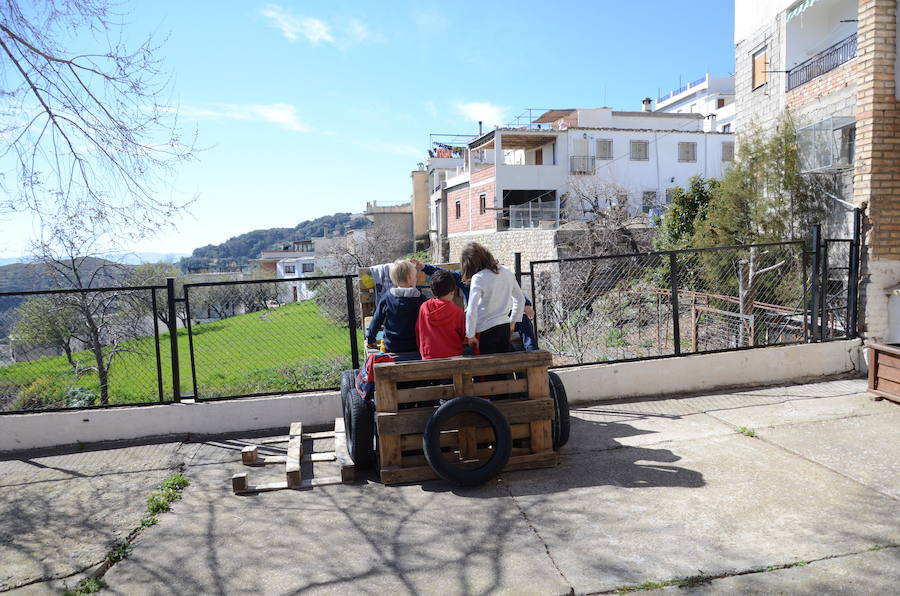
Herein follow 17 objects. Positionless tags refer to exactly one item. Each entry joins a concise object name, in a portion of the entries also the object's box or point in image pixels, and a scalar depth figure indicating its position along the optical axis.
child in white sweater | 4.79
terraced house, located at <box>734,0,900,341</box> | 7.50
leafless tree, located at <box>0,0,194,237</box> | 5.67
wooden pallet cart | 4.54
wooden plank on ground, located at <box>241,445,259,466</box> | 5.19
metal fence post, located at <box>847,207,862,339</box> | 7.43
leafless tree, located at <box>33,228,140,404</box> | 9.35
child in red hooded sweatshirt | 4.77
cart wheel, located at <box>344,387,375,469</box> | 4.73
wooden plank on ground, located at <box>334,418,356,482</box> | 4.64
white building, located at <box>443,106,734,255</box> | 34.94
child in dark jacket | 4.99
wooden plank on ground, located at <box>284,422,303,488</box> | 4.59
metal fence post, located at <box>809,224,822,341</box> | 7.12
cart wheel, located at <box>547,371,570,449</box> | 5.02
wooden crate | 5.87
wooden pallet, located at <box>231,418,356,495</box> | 4.57
